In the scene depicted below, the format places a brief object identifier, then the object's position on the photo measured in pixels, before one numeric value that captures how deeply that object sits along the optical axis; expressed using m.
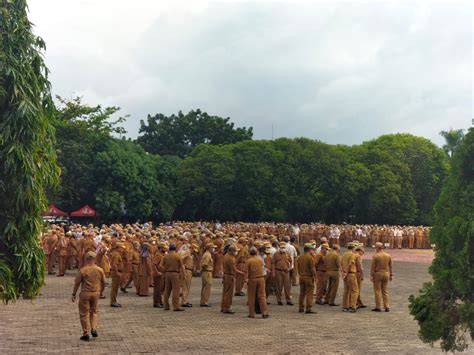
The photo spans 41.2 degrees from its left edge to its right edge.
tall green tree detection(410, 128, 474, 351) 7.54
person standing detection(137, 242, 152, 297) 19.36
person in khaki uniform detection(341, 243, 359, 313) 16.79
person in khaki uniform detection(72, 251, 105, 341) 12.27
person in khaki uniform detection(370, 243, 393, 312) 16.97
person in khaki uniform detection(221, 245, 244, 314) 16.36
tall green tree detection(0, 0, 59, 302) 9.82
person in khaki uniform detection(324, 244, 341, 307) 17.61
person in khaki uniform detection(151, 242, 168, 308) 17.42
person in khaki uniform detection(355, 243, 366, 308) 17.08
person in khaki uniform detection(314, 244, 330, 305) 18.22
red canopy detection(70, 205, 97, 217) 44.34
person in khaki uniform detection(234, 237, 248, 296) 18.80
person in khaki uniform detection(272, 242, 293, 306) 17.84
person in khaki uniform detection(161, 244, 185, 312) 16.39
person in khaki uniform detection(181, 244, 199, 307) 17.38
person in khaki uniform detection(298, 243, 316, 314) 16.30
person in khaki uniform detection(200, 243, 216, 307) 17.31
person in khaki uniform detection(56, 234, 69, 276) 24.61
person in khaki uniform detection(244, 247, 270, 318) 15.57
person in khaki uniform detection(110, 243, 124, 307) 17.27
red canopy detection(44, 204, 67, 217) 43.03
